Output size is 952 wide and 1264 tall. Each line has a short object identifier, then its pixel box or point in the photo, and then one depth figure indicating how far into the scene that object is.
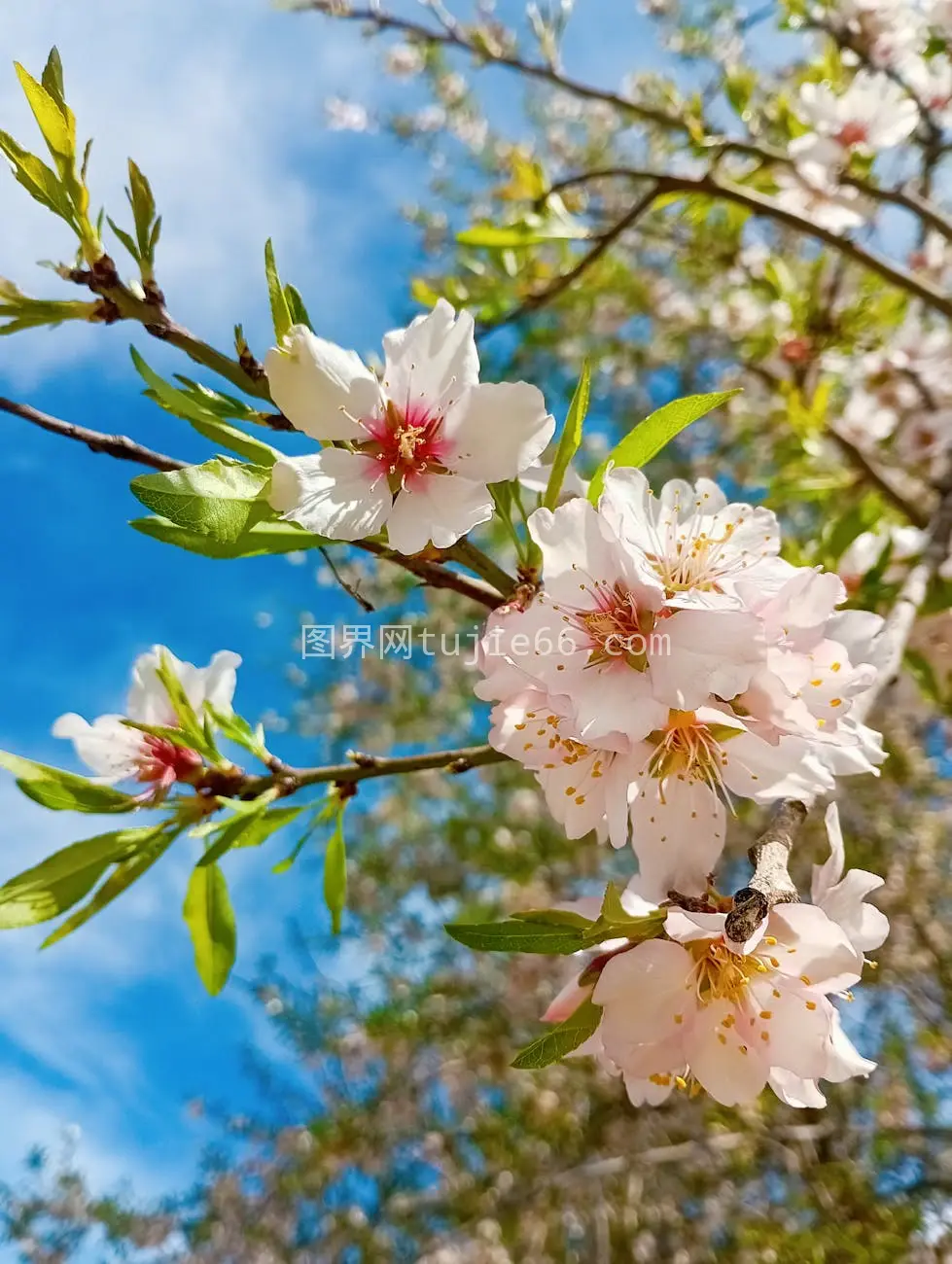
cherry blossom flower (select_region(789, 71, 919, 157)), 0.35
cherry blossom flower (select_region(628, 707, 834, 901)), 0.13
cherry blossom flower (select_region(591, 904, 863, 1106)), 0.13
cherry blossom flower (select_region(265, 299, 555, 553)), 0.13
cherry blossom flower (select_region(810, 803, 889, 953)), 0.14
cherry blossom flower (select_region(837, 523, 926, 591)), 0.27
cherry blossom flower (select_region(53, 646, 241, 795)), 0.17
